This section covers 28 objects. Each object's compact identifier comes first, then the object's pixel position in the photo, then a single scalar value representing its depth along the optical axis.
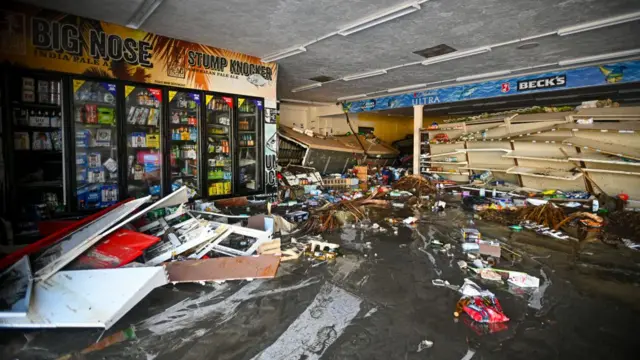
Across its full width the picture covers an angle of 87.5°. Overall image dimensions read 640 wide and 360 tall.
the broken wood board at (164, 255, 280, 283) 3.40
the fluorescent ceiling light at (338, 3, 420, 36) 4.61
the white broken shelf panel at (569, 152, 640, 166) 6.54
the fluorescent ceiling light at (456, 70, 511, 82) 8.29
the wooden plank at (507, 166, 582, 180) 7.53
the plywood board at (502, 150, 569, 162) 7.74
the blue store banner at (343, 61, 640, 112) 7.24
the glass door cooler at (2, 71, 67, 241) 4.58
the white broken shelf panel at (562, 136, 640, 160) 6.51
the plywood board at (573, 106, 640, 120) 6.60
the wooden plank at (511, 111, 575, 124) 7.68
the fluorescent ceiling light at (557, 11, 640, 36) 4.85
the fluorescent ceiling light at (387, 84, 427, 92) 10.21
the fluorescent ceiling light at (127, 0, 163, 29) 4.66
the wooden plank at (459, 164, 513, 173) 9.04
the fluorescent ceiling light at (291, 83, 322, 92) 10.30
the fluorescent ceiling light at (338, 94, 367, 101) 12.27
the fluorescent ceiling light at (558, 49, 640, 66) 6.57
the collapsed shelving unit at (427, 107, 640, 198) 6.78
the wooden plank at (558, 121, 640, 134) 6.51
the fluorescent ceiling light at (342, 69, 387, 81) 8.52
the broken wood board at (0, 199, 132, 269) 3.06
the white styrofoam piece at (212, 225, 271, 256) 3.89
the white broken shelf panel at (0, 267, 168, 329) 2.54
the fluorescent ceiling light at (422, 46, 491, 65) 6.52
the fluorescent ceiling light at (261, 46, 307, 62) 6.64
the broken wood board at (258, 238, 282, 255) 4.05
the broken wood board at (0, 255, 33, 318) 2.54
